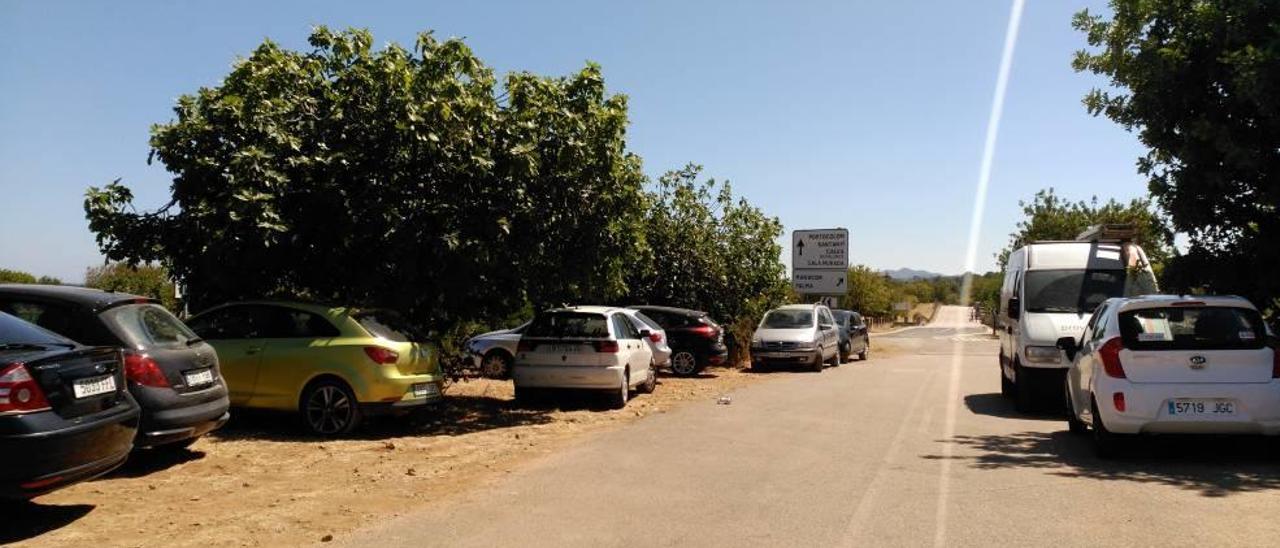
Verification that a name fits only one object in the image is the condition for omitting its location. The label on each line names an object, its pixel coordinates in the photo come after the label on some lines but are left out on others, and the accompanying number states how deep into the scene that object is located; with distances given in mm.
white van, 13250
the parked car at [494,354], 18609
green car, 10391
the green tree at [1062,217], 46809
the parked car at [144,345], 7660
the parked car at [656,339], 18000
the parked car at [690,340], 20594
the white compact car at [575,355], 13555
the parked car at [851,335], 28328
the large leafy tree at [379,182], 11188
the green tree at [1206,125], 10398
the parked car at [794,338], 22609
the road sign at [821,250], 28494
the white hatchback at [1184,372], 8422
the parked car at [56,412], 5523
